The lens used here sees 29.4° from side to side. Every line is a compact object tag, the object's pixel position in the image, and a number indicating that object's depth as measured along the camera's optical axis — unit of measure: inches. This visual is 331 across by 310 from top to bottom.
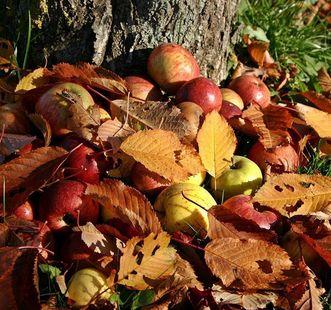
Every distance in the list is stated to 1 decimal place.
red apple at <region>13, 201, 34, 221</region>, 91.5
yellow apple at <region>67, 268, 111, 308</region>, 79.7
